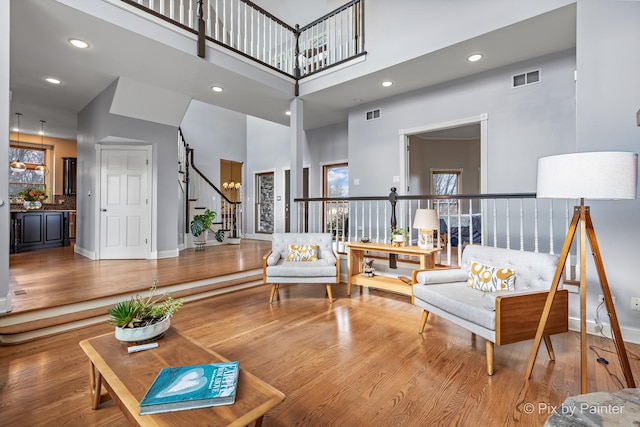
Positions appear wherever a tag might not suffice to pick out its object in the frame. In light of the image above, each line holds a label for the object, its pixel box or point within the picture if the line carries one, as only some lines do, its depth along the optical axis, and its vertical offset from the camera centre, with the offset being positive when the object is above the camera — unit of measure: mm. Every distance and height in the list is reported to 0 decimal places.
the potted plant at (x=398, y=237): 3945 -301
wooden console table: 3574 -622
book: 1144 -709
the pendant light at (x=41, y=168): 7983 +1191
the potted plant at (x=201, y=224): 6754 -236
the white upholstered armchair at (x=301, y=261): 3713 -622
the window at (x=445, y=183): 8859 +930
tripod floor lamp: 1712 +151
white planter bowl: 1681 -668
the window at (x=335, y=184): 7305 +721
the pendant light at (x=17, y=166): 6854 +1074
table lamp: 3662 -133
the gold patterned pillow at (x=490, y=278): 2494 -542
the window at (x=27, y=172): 7832 +1090
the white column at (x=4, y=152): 2682 +548
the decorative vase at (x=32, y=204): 6635 +200
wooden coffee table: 1093 -732
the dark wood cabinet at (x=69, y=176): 8266 +1011
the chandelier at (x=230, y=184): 9156 +886
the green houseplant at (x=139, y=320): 1688 -618
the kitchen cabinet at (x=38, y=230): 6062 -358
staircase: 7055 +309
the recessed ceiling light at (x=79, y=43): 3482 +1970
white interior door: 5414 +167
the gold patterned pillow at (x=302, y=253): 4121 -534
